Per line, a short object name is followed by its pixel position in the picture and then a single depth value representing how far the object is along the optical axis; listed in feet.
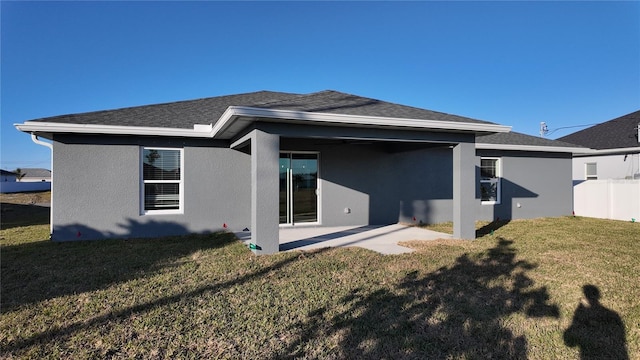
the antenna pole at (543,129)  90.38
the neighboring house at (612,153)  47.50
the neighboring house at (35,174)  207.33
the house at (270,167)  22.11
